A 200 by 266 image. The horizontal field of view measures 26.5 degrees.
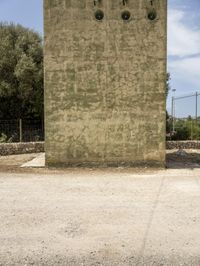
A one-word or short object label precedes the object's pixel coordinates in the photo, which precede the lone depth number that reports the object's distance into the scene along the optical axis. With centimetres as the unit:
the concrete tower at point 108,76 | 1520
